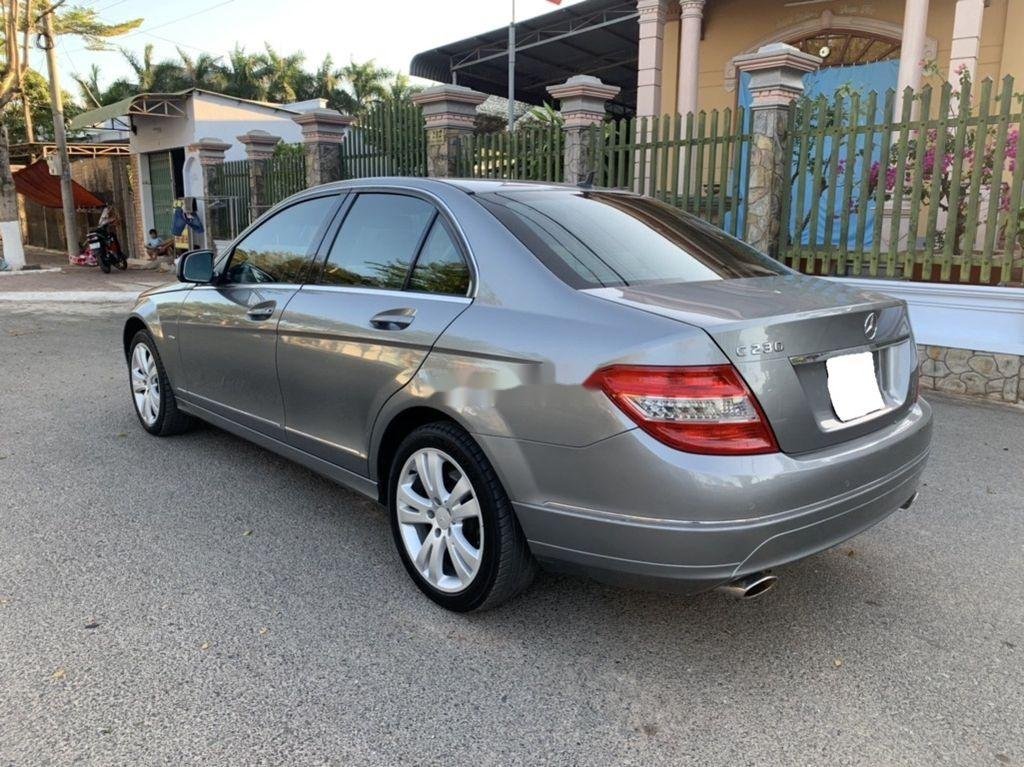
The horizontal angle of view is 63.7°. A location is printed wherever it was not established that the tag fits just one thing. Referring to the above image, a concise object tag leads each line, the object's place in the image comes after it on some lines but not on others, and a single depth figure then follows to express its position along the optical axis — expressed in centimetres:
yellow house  1077
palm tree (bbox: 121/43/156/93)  3903
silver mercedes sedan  240
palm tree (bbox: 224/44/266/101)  4038
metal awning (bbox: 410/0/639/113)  1659
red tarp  2300
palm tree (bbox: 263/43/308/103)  4078
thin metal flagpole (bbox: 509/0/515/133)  1577
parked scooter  1862
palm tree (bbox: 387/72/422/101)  4234
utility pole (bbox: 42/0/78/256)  1900
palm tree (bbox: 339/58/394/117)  4197
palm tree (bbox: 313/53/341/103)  4166
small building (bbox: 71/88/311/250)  1872
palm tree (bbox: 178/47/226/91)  3991
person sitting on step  1987
